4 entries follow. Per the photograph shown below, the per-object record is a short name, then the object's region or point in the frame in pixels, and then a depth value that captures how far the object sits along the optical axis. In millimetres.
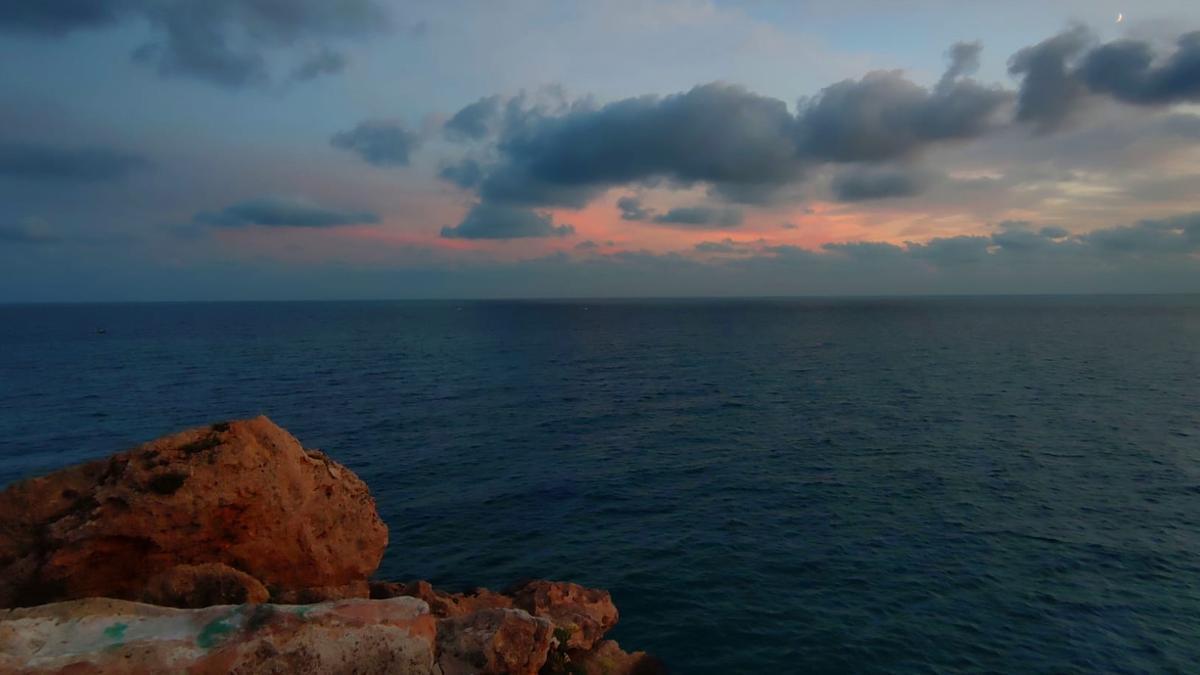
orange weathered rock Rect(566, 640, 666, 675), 20500
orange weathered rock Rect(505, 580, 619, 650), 21831
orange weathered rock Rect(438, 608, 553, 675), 16828
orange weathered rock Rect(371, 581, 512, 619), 22555
